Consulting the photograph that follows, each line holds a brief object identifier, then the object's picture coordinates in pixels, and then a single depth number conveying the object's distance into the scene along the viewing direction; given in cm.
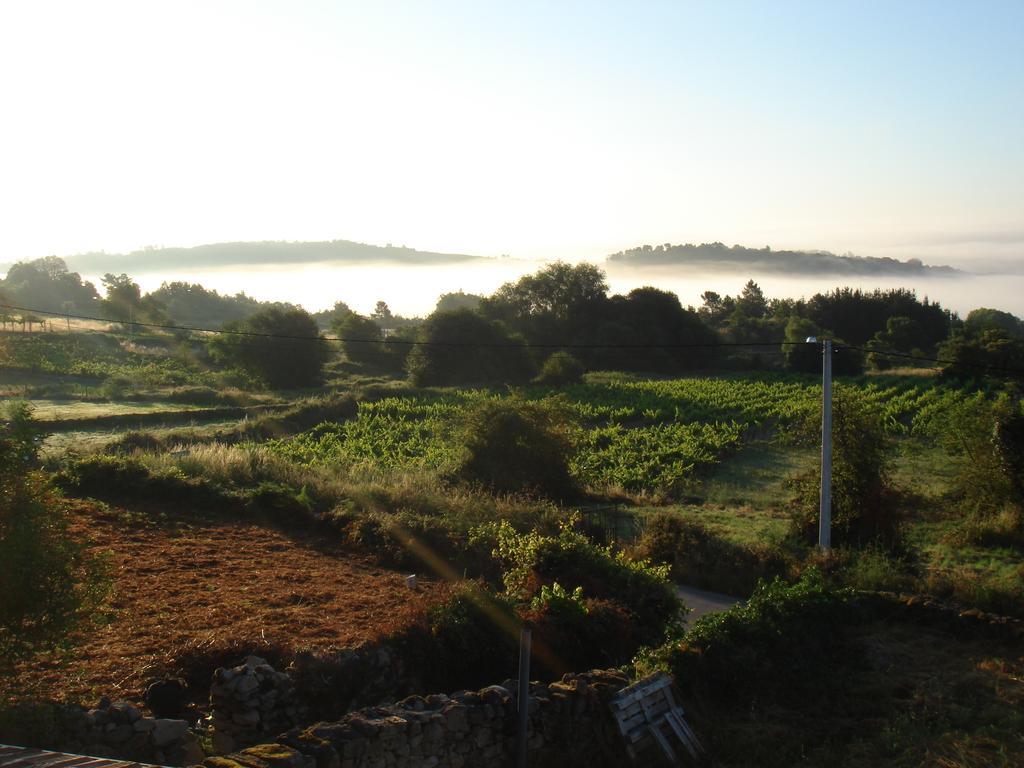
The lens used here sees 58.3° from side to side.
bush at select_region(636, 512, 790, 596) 1698
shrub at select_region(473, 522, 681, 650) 1181
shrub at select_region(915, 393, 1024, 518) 2188
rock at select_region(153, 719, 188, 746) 717
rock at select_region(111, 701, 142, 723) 731
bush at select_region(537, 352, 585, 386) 6200
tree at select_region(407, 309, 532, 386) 6322
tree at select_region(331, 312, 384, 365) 7344
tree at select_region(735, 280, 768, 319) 10914
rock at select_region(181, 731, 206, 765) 720
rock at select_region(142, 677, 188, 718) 838
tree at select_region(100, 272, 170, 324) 8975
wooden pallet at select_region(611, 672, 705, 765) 827
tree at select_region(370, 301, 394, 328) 14538
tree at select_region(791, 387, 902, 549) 2070
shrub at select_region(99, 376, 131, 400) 4481
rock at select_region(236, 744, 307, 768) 620
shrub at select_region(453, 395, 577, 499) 2772
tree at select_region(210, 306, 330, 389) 5944
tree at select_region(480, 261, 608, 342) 8238
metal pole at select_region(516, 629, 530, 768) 726
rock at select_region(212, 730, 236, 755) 757
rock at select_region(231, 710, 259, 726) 799
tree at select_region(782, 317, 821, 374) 6113
